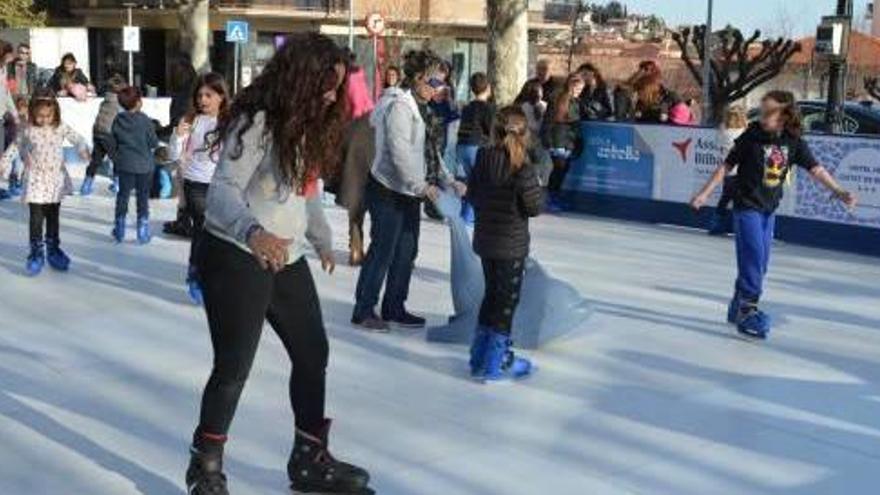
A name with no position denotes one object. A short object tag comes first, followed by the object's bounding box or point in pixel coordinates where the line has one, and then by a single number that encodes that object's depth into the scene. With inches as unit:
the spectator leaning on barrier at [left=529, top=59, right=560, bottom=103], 527.5
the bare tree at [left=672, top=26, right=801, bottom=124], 1069.8
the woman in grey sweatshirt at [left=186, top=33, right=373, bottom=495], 152.1
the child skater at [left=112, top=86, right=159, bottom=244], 389.4
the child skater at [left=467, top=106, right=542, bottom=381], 222.8
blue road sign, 908.6
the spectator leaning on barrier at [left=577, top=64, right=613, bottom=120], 523.5
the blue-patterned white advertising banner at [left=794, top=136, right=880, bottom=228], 414.6
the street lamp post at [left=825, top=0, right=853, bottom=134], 505.4
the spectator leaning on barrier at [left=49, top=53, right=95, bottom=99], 681.6
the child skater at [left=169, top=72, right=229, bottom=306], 287.9
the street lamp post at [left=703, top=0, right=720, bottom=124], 1118.8
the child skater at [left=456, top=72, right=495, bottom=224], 468.4
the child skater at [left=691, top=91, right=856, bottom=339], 273.4
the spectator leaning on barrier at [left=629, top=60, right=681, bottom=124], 508.4
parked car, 655.1
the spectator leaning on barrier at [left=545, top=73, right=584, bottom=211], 496.7
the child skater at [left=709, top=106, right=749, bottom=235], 450.6
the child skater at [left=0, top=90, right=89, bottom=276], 335.3
